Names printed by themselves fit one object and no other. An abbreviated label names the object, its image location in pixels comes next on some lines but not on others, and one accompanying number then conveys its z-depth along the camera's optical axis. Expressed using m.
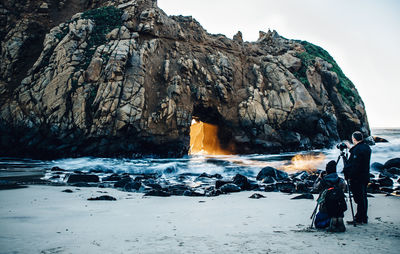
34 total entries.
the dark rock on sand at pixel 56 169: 13.19
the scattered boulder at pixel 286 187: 8.43
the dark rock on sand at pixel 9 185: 7.65
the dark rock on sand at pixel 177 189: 7.83
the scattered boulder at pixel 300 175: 11.88
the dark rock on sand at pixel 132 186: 8.36
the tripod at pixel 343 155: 4.90
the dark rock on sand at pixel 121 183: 9.08
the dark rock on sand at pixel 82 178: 9.56
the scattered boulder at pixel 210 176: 12.38
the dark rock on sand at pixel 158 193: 7.24
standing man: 4.90
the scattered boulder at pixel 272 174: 11.77
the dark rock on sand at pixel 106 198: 6.38
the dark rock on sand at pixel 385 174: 12.04
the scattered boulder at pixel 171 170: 14.08
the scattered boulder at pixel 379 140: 32.47
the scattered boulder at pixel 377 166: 14.09
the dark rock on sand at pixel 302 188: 8.61
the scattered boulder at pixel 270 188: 8.69
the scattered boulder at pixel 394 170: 12.67
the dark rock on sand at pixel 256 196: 7.26
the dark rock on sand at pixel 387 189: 8.48
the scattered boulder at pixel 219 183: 9.20
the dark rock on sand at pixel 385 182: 9.71
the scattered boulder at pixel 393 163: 14.05
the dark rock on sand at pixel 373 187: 8.49
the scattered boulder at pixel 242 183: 9.02
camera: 5.10
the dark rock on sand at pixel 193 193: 7.53
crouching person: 4.02
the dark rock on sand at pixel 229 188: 8.49
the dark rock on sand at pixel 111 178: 10.52
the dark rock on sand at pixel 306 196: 6.96
